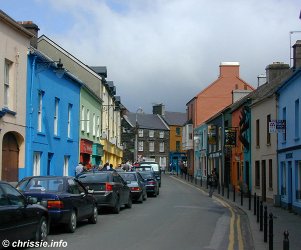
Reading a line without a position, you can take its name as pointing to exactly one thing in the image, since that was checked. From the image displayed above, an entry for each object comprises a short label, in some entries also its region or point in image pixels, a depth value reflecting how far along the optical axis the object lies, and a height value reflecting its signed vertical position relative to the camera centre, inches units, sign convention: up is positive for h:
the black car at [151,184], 1219.2 -47.0
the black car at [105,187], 753.6 -33.9
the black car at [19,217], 396.2 -43.1
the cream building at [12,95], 791.7 +103.4
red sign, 1314.0 +40.9
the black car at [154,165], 1782.7 -7.8
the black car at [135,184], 1001.5 -40.6
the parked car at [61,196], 525.0 -33.6
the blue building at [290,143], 900.0 +37.3
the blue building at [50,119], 896.9 +84.8
